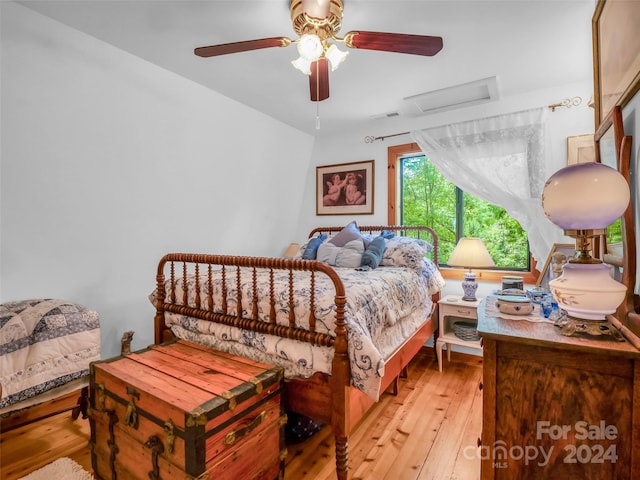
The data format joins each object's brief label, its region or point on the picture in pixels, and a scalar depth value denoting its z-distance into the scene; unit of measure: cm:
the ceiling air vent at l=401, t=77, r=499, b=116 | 282
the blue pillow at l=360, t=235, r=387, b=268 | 290
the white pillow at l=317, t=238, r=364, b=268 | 300
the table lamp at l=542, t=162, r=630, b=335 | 95
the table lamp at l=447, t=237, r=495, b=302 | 280
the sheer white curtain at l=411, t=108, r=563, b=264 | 289
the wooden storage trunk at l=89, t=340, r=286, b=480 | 129
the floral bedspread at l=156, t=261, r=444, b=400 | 154
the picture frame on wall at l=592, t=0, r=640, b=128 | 107
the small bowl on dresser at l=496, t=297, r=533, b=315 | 130
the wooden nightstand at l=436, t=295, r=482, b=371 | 282
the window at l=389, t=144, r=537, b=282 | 321
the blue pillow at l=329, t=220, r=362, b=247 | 327
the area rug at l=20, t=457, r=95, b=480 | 167
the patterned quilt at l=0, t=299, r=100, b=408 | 167
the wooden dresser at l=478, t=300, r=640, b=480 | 94
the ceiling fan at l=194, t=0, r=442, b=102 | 163
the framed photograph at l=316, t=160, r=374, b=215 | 397
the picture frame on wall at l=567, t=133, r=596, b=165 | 271
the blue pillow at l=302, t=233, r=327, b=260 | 329
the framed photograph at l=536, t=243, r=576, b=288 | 182
